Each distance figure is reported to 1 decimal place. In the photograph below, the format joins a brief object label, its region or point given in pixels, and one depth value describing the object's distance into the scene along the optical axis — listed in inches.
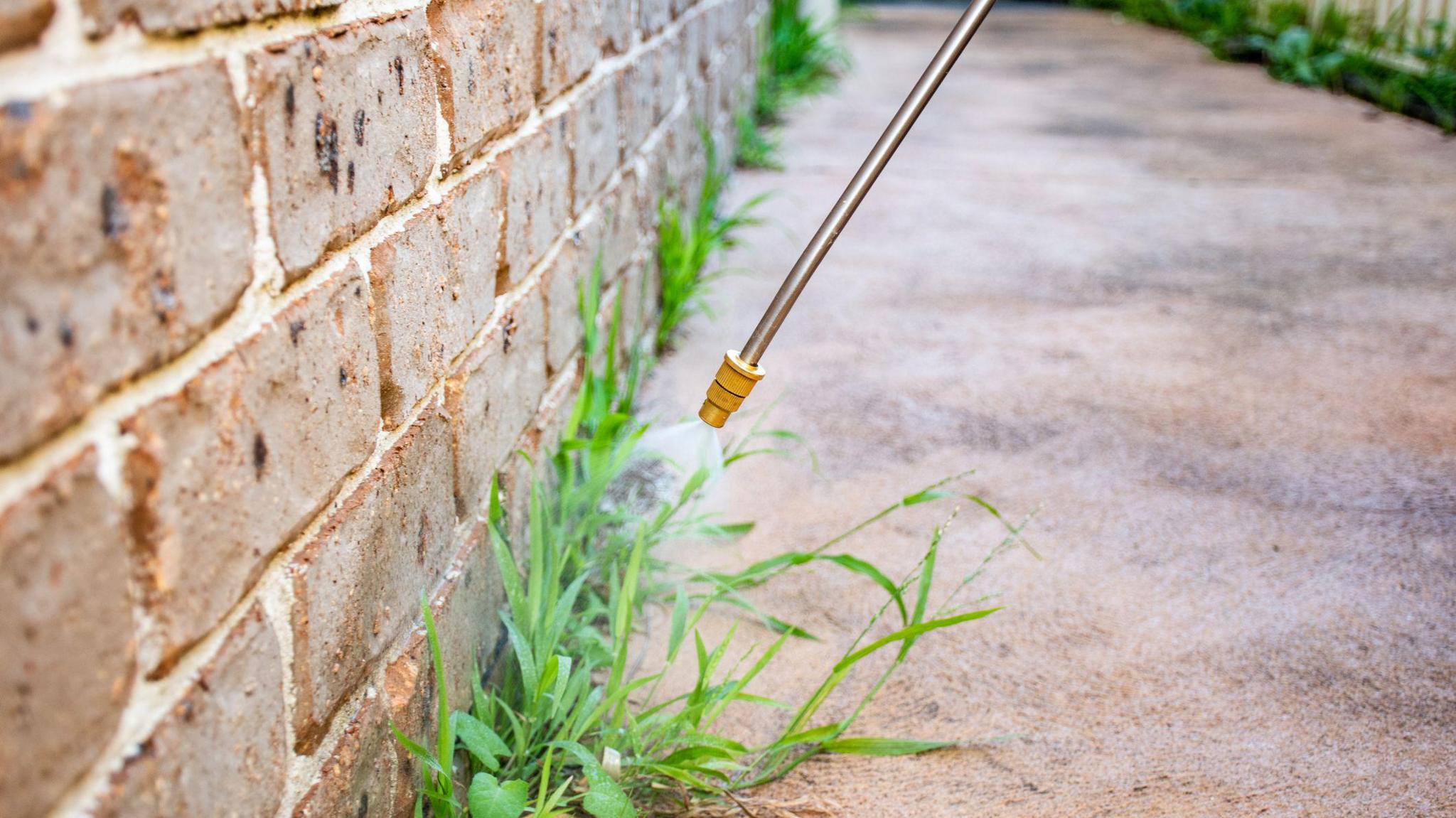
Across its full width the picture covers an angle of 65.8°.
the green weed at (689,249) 85.2
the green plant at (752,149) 138.6
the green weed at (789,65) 167.0
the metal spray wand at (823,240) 36.2
